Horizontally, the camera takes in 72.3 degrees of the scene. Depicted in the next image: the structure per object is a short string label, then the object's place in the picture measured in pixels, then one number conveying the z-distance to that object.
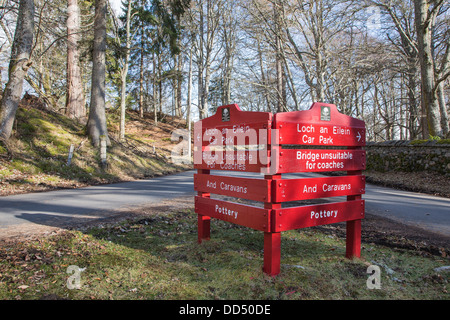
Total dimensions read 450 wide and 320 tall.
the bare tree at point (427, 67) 14.51
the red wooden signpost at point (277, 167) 3.37
